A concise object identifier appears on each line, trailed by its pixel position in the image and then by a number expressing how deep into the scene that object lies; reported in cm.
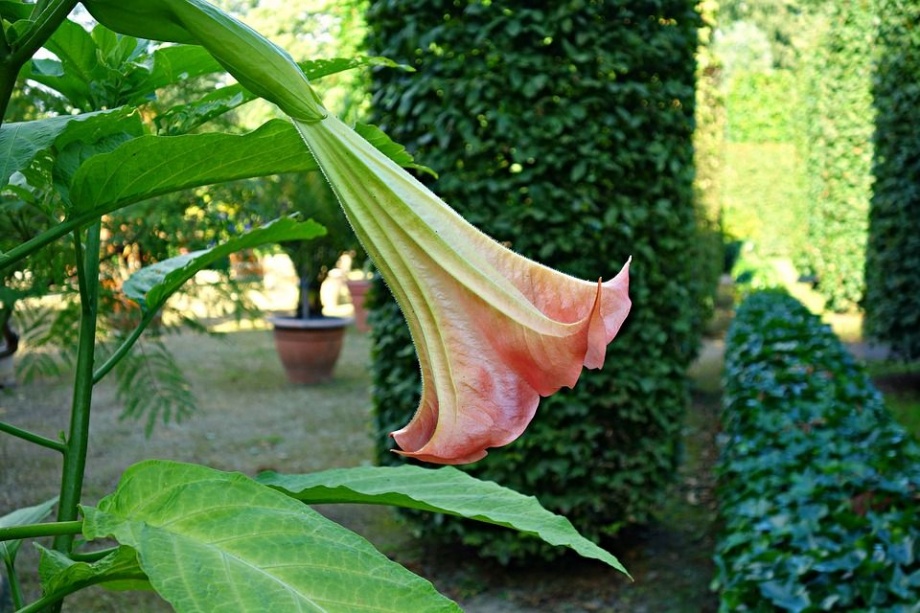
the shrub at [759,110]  1697
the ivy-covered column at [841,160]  1002
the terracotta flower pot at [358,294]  1157
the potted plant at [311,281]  758
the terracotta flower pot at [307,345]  804
